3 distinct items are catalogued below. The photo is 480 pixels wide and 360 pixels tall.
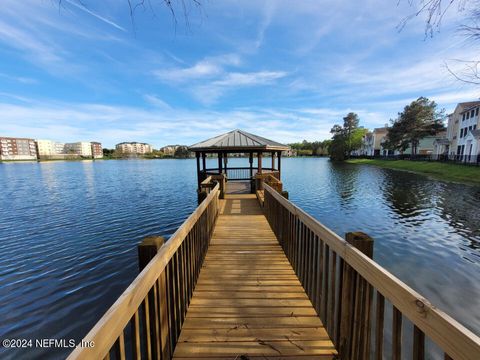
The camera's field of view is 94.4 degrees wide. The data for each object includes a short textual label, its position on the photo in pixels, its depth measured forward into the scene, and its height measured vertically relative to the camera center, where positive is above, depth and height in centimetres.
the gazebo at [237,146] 1044 +36
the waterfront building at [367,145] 6956 +245
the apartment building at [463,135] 2880 +255
